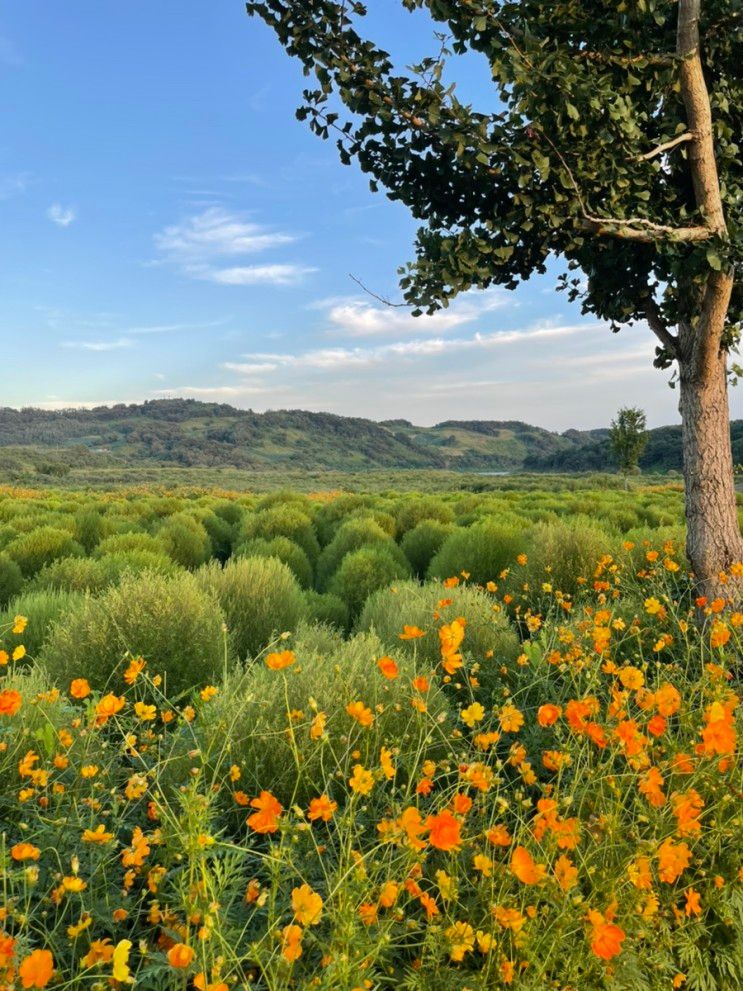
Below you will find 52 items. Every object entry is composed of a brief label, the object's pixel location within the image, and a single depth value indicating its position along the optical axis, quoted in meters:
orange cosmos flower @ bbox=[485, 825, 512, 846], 1.94
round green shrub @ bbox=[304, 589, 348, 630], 7.39
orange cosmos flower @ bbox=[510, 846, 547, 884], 1.76
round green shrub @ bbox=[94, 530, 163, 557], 9.70
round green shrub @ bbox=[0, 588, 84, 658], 5.80
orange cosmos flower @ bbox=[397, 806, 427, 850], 1.79
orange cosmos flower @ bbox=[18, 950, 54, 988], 1.35
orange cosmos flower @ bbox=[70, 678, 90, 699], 2.39
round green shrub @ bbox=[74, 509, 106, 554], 11.80
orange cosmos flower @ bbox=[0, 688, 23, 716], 2.05
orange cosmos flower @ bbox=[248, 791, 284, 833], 1.90
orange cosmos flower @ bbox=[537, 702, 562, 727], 2.32
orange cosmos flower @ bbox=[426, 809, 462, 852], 1.73
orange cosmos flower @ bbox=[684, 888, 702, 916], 2.28
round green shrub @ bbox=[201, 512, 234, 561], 13.30
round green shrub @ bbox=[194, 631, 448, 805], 3.08
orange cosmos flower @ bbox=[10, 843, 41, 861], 1.73
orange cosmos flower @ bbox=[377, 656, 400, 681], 2.17
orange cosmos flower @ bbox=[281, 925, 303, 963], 1.54
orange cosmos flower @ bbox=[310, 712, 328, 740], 2.05
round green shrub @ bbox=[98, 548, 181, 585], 7.71
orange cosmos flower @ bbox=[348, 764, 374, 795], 1.99
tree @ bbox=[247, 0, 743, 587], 4.27
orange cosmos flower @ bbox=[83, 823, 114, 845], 1.82
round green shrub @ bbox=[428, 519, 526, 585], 8.45
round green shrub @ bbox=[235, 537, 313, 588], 10.06
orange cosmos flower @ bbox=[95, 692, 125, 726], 2.24
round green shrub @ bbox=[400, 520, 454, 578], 10.67
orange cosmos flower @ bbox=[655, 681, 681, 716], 2.31
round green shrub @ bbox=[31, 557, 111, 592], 7.60
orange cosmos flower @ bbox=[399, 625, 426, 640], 2.47
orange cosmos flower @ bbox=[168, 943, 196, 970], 1.45
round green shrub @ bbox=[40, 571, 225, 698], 4.59
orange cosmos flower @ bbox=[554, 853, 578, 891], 1.95
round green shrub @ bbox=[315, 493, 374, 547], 13.59
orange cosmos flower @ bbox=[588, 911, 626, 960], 1.74
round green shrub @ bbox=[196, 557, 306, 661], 6.38
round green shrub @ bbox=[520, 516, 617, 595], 7.39
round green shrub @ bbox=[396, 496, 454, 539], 13.18
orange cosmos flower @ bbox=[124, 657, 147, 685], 2.50
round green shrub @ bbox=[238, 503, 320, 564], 12.22
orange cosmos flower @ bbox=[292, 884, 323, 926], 1.57
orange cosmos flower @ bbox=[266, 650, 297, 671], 2.09
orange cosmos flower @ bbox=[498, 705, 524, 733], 2.37
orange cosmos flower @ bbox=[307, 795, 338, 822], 1.95
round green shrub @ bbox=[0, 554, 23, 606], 8.80
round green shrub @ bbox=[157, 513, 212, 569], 10.98
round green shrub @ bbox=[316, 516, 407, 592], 10.55
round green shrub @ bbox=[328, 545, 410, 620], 8.49
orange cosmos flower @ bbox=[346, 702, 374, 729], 2.21
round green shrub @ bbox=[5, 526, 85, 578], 9.66
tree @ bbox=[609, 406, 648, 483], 45.47
